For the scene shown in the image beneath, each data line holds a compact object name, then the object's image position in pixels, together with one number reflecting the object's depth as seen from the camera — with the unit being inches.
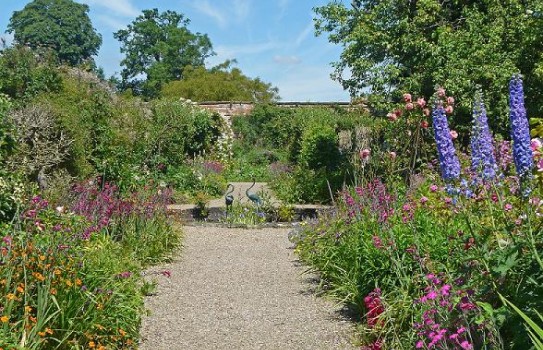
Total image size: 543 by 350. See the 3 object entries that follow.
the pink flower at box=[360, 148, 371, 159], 316.5
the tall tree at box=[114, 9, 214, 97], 2229.3
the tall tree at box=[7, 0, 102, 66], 2282.2
